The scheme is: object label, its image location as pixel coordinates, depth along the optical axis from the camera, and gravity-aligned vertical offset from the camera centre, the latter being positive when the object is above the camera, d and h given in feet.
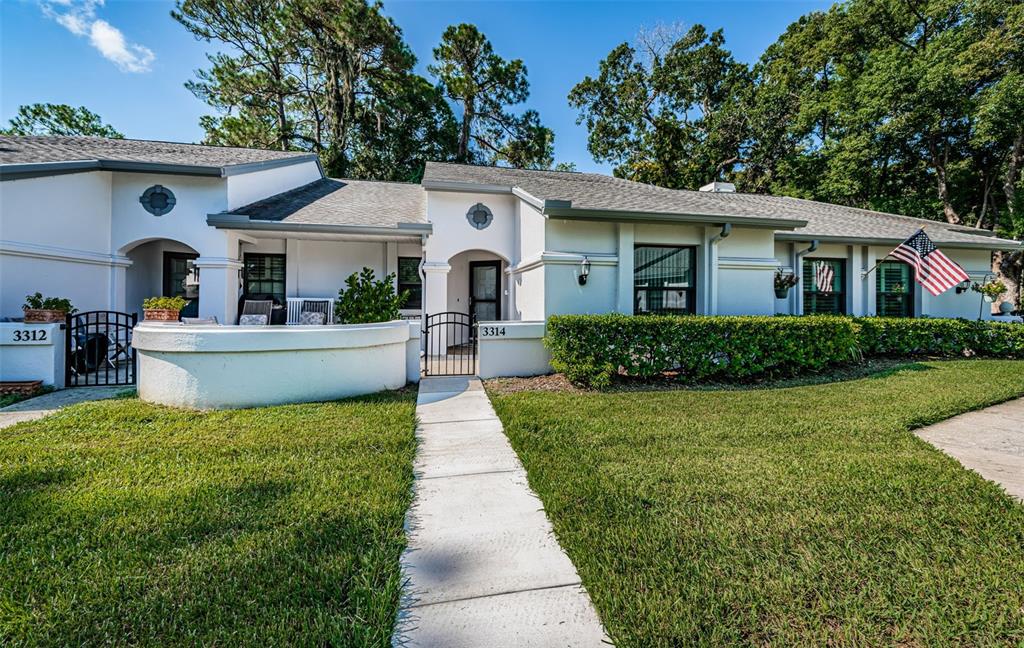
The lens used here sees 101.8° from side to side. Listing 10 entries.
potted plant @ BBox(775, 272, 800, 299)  31.53 +3.07
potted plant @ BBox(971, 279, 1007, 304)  34.14 +2.91
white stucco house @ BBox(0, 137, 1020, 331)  26.08 +6.09
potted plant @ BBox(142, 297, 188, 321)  23.72 +0.69
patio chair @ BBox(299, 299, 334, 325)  34.22 +1.07
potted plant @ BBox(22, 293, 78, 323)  20.77 +0.59
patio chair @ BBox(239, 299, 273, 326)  32.78 +0.99
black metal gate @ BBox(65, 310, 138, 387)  21.48 -2.03
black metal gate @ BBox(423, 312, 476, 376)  26.17 -2.04
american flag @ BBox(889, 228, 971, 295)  27.09 +4.03
